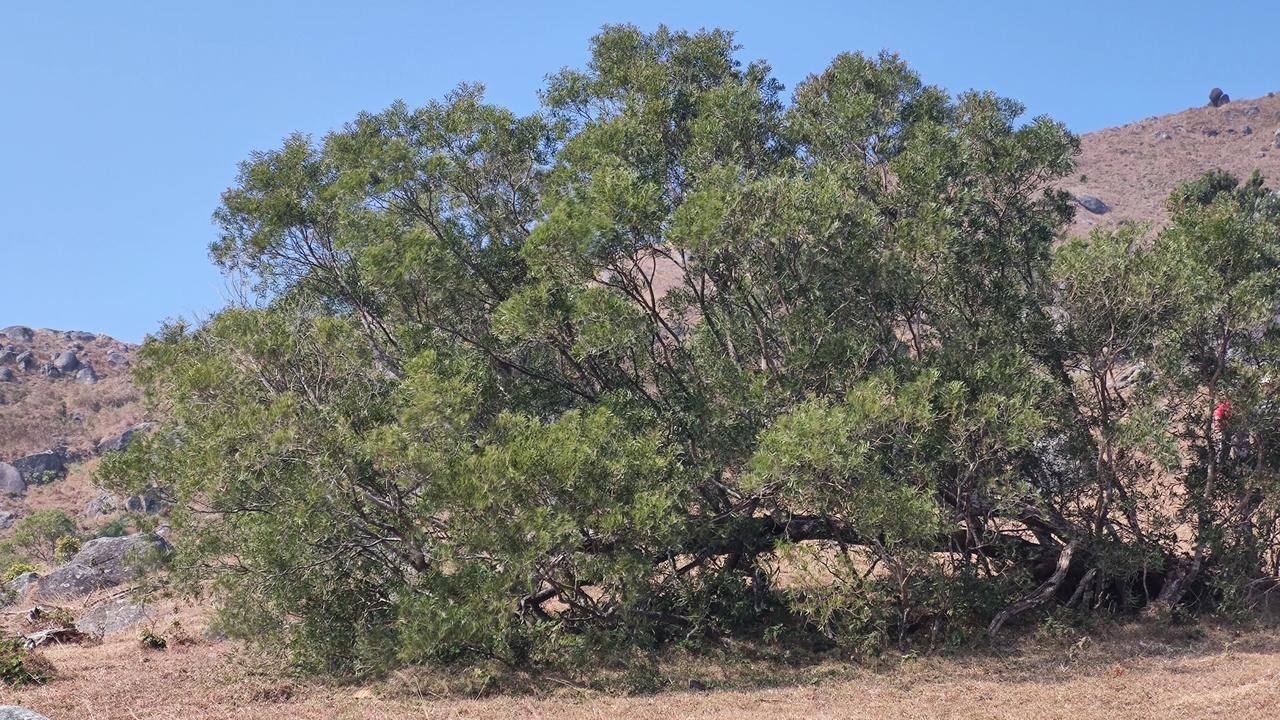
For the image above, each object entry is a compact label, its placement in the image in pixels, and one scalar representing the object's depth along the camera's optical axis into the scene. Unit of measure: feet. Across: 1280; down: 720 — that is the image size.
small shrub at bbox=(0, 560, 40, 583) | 97.90
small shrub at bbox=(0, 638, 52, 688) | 48.83
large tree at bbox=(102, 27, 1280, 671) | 45.11
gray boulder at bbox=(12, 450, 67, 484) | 201.67
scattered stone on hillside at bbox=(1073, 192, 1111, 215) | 252.01
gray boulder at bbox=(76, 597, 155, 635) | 73.10
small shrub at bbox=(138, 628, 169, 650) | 61.16
